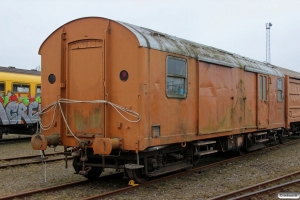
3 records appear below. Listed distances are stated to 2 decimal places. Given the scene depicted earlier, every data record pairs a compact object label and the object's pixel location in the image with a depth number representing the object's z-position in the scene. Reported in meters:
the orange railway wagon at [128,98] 6.54
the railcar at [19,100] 16.00
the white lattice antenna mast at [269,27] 33.59
